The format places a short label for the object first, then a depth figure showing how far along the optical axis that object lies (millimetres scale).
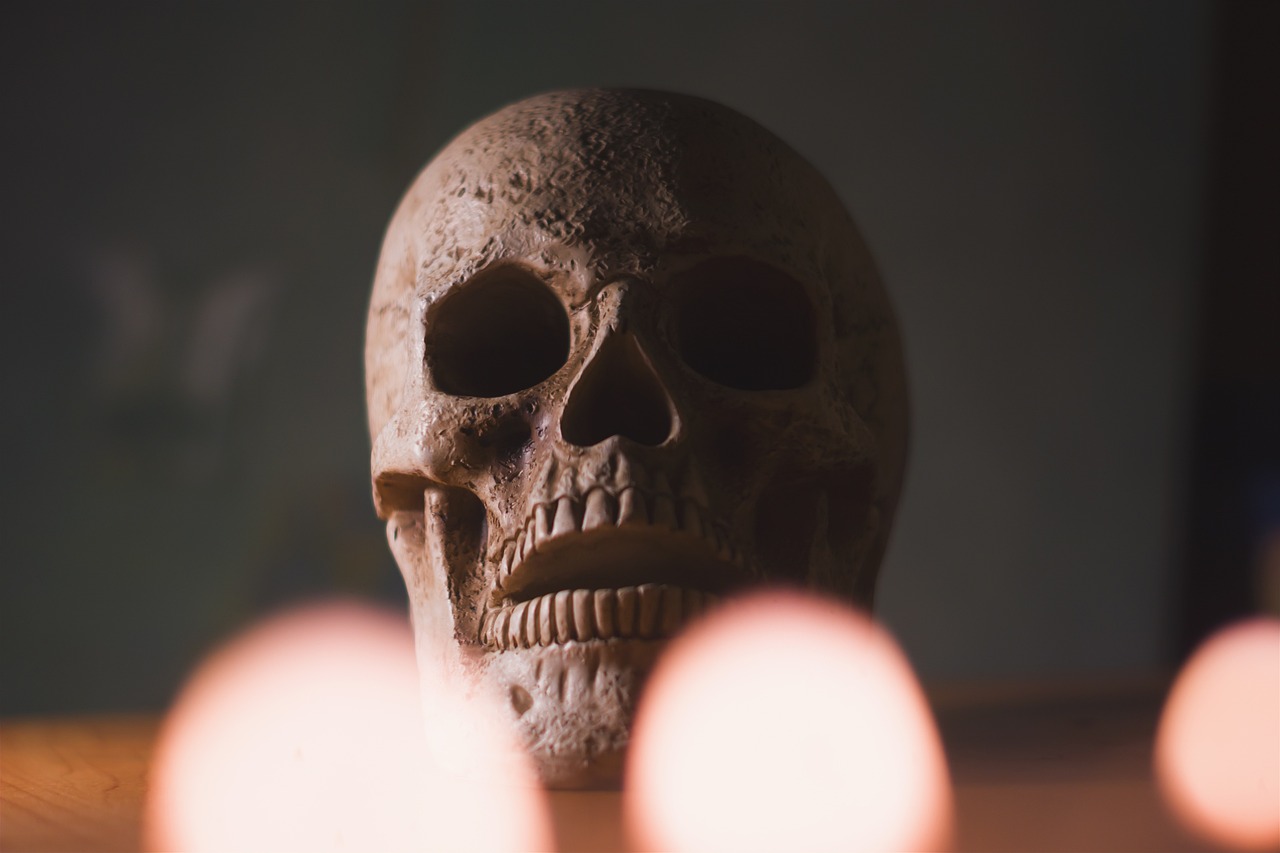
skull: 681
